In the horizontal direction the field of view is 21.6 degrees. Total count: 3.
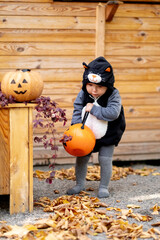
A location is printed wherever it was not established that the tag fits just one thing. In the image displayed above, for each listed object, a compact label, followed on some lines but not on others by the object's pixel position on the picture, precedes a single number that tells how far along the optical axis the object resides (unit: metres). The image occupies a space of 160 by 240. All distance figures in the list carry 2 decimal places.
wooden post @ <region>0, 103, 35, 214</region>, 3.63
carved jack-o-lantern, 3.64
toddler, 4.06
